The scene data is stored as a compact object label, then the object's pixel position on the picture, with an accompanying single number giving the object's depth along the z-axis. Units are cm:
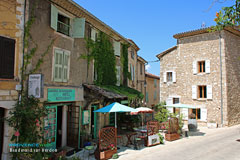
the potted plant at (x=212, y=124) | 1576
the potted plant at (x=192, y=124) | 1398
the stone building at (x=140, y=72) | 2010
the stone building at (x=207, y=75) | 1609
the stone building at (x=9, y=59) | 605
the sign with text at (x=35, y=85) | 645
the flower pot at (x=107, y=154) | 733
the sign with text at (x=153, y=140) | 960
